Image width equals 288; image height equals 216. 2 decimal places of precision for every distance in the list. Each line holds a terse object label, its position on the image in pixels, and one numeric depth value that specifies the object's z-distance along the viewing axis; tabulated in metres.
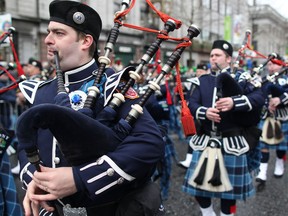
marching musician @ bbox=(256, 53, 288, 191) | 4.79
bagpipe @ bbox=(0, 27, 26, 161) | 2.45
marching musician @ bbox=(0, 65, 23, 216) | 2.46
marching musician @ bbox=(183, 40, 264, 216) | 2.90
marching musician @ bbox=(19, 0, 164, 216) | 1.30
